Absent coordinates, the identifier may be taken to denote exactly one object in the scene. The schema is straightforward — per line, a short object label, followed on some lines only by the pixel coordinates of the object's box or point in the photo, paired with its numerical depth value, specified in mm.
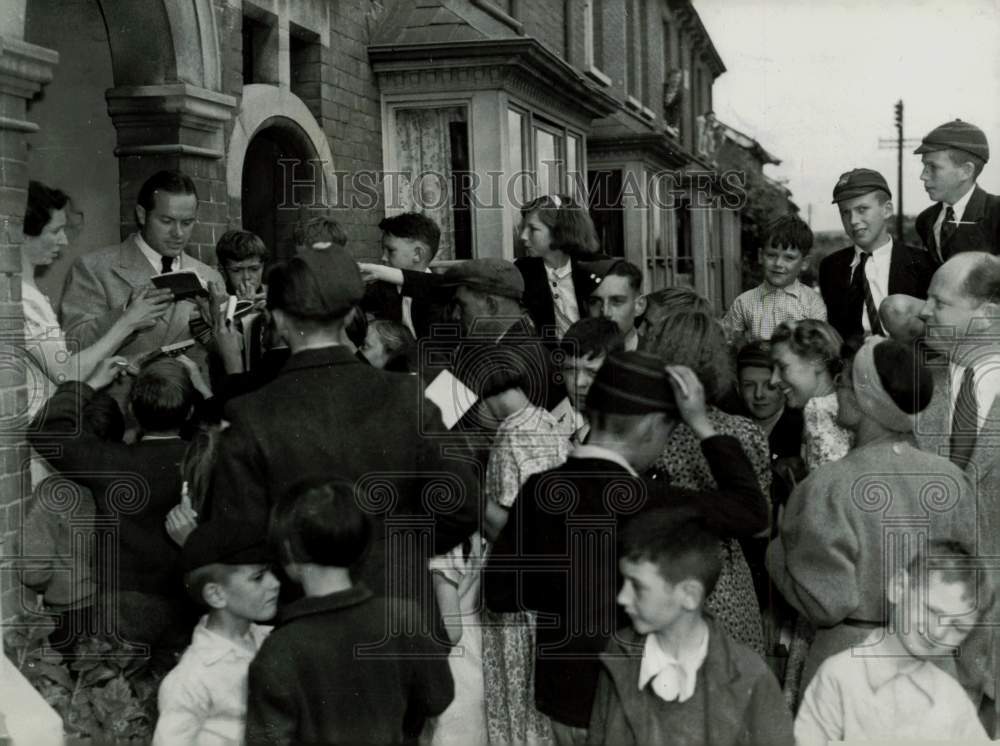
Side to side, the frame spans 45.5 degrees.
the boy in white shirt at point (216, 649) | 2967
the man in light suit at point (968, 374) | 3346
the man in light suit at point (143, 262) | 4328
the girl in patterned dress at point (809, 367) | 3689
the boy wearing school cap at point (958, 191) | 4641
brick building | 5234
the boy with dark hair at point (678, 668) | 2621
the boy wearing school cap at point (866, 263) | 4523
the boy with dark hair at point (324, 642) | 2621
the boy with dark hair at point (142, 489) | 3434
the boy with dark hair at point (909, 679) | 2834
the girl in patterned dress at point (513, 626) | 3232
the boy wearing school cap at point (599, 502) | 2748
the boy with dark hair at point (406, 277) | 4203
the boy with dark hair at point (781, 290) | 4691
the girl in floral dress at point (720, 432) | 3055
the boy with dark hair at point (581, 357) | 3645
